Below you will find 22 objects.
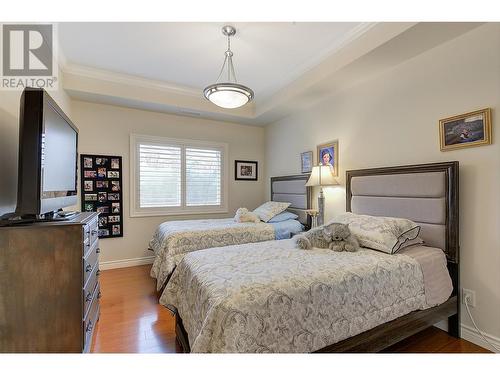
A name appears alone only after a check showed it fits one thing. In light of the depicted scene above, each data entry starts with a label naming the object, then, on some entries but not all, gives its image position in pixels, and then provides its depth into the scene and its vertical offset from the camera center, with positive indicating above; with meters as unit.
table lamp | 2.96 +0.11
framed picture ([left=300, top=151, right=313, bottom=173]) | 3.55 +0.40
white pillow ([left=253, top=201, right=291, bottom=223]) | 3.54 -0.34
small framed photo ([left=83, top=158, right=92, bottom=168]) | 3.39 +0.37
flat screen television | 1.31 +0.21
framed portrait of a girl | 3.10 +0.46
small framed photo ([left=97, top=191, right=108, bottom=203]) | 3.49 -0.12
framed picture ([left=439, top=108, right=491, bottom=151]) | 1.80 +0.47
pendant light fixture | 2.16 +0.89
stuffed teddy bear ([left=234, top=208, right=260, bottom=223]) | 3.36 -0.42
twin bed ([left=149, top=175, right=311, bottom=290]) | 2.63 -0.56
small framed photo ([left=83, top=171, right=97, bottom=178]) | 3.40 +0.21
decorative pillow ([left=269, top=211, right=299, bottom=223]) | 3.51 -0.44
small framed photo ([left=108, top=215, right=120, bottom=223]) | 3.55 -0.46
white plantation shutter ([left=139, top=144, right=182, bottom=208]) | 3.78 +0.21
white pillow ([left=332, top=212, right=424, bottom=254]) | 1.89 -0.38
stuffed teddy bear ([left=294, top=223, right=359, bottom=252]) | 1.96 -0.45
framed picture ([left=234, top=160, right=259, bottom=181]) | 4.53 +0.35
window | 3.75 +0.20
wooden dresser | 1.25 -0.55
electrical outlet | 1.90 -0.89
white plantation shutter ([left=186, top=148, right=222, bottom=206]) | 4.14 +0.20
